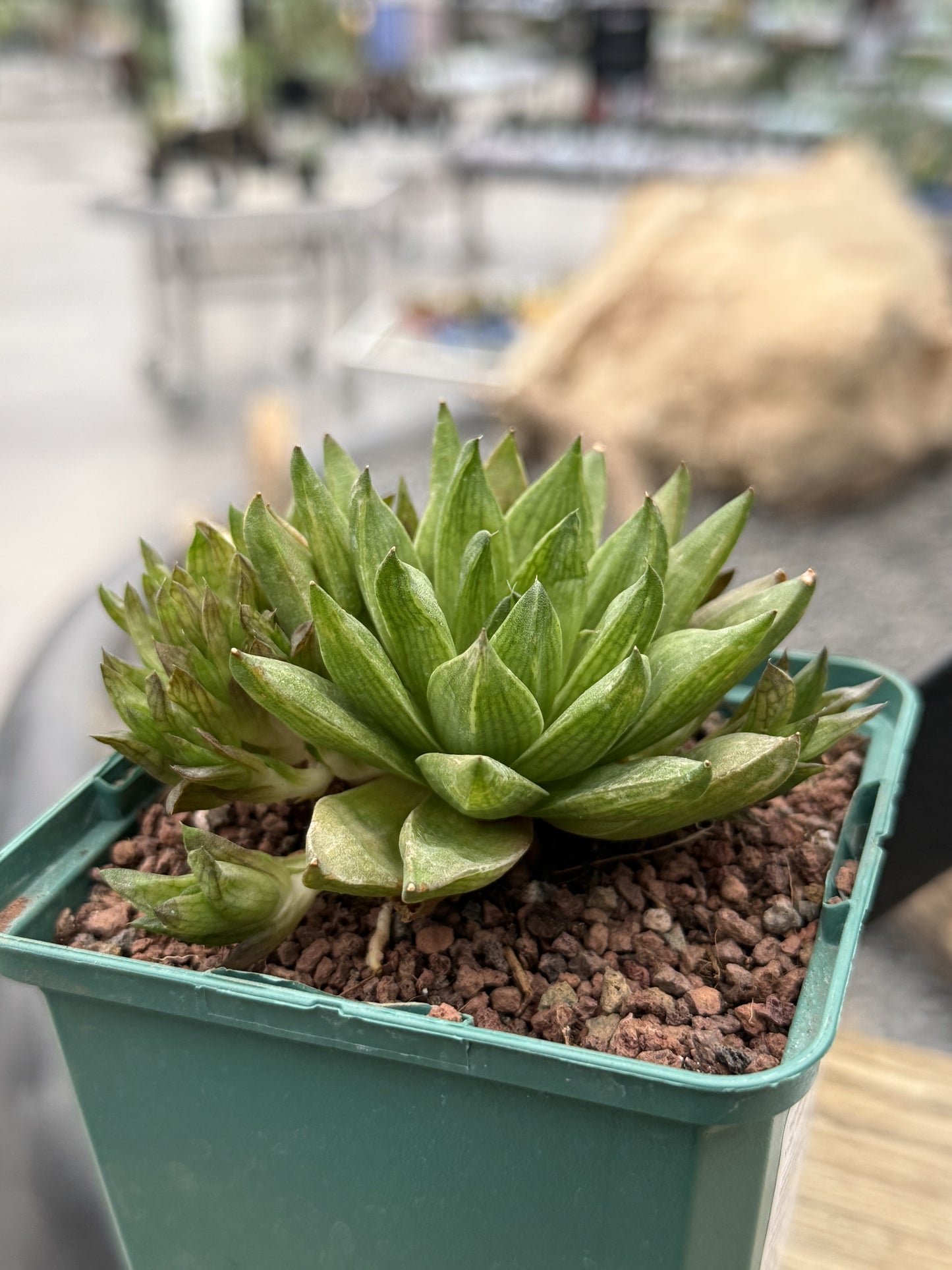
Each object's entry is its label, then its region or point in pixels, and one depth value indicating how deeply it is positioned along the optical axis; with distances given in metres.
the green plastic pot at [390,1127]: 0.12
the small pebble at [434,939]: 0.14
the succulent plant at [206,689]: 0.14
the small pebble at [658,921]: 0.15
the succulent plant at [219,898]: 0.13
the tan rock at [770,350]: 0.90
